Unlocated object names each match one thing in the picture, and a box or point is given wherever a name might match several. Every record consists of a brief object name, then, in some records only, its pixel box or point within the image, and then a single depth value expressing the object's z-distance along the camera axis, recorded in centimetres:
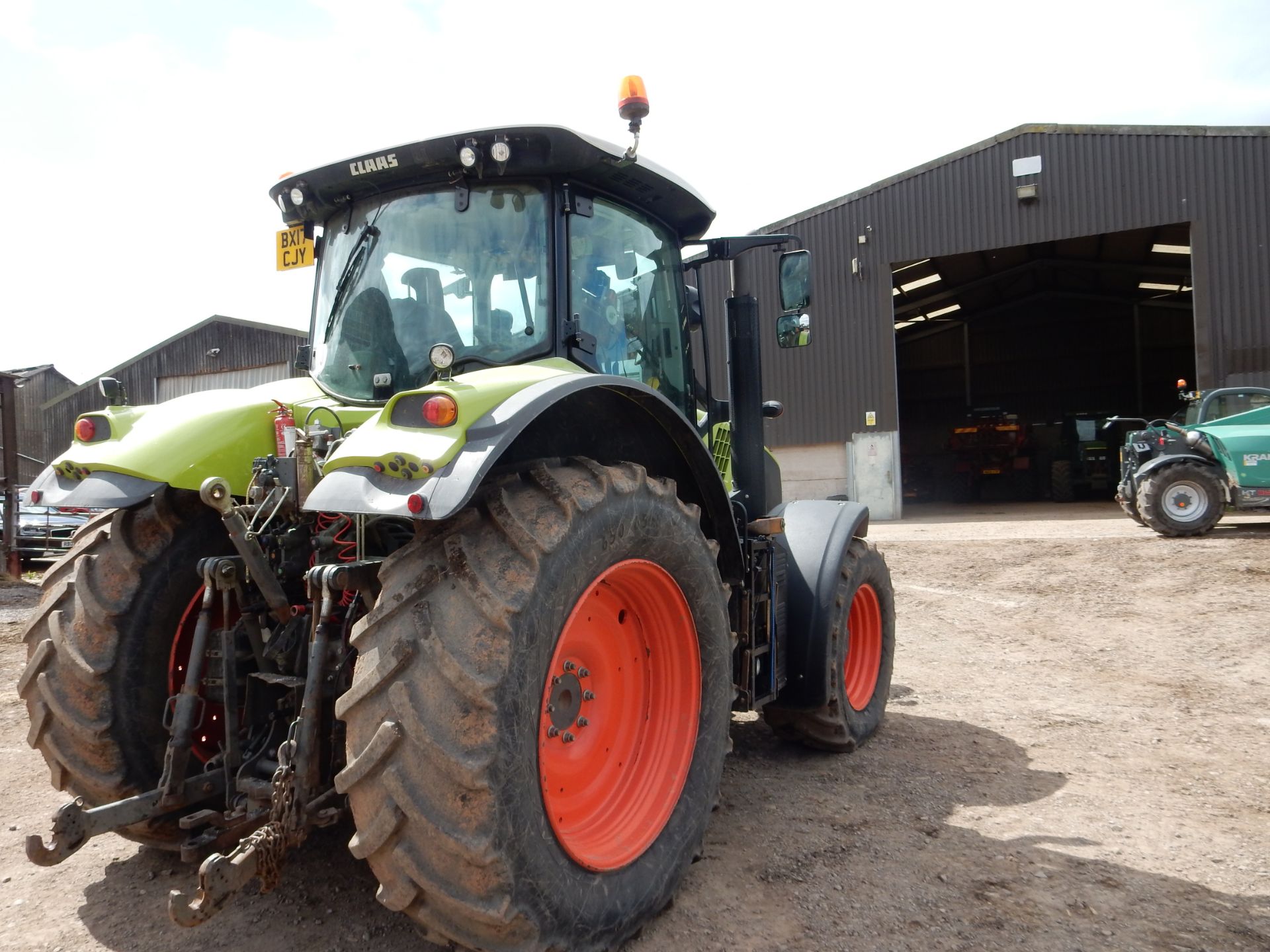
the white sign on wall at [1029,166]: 1553
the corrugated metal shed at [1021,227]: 1495
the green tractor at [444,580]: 203
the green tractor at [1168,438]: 1138
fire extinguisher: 288
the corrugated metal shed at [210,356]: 2309
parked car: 1205
